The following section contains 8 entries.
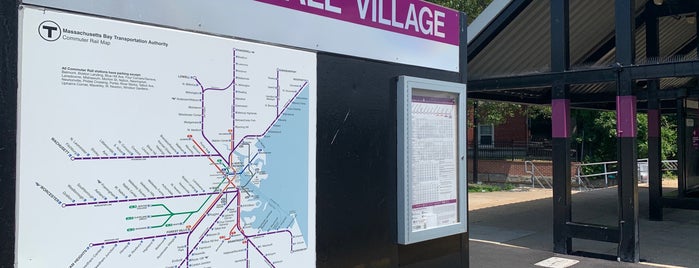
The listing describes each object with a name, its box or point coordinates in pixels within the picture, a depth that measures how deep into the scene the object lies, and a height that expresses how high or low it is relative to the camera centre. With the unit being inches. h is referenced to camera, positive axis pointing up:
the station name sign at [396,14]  120.3 +30.1
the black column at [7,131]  76.4 +1.6
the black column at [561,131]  326.0 +8.7
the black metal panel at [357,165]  120.9 -4.2
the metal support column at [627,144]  303.1 +1.4
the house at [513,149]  876.0 -4.7
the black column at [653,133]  413.1 +11.3
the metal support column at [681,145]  492.7 +1.3
